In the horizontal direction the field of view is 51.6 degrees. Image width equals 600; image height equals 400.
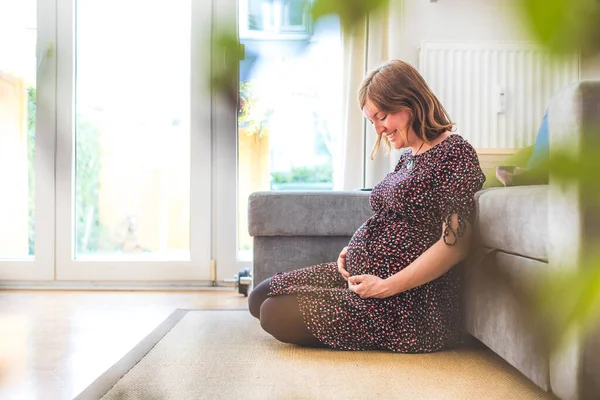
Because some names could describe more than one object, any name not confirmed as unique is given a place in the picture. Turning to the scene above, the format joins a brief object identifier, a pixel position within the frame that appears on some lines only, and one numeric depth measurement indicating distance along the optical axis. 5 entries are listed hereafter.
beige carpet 1.29
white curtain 2.75
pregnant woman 1.52
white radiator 2.78
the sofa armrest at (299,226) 2.23
